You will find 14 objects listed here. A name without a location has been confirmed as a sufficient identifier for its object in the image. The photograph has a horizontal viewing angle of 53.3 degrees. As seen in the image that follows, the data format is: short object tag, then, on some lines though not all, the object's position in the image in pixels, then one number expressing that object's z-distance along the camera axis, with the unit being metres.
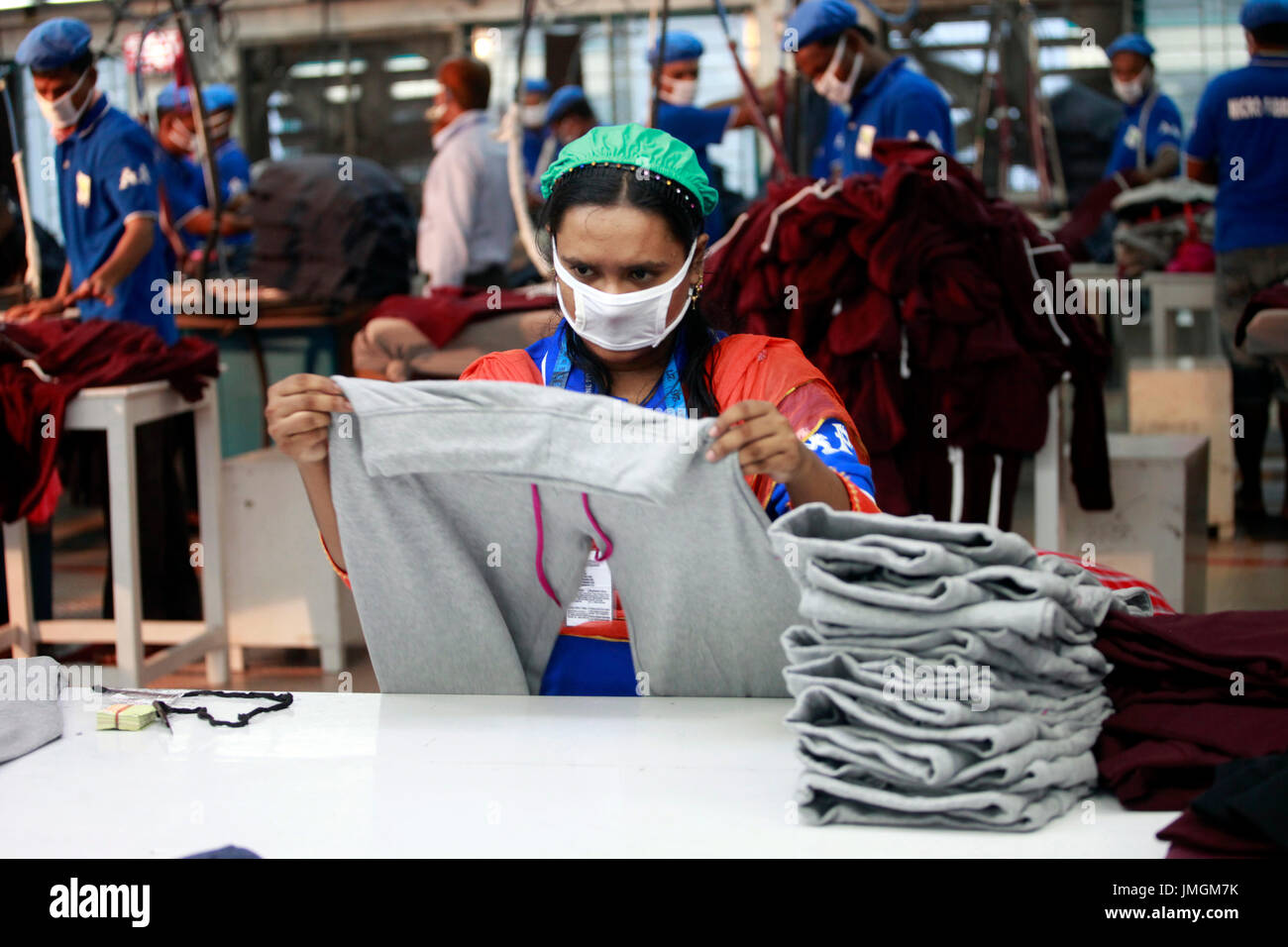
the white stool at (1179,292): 5.37
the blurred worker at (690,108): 4.98
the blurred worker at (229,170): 6.13
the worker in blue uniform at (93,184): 3.76
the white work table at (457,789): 1.08
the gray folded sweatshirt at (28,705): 1.35
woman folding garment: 1.61
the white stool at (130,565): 3.15
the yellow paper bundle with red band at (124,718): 1.41
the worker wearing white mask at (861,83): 3.69
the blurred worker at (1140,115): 6.93
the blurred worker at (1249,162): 4.53
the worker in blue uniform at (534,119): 7.74
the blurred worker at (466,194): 4.95
